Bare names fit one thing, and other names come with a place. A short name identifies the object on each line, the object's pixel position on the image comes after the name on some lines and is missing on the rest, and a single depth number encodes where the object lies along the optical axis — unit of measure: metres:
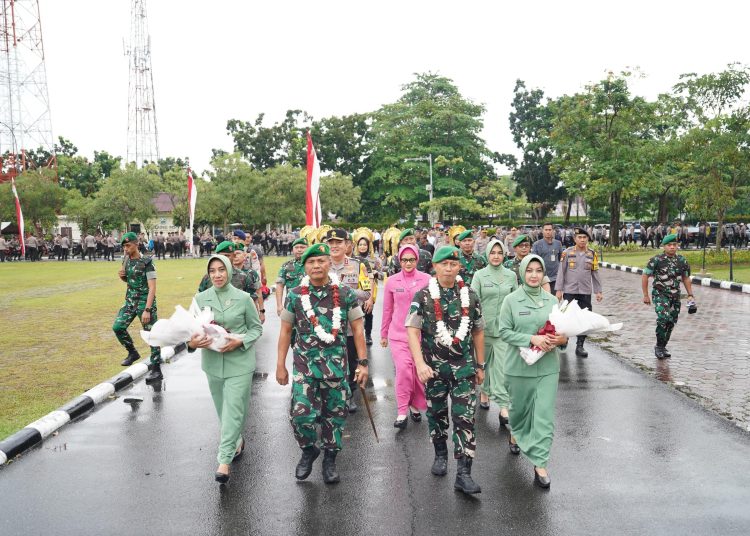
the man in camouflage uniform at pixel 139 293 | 8.82
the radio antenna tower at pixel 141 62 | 52.22
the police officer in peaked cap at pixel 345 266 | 7.94
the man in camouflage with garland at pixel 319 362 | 5.25
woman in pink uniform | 6.71
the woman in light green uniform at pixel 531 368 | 5.28
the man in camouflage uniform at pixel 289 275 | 8.53
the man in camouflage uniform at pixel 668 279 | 9.58
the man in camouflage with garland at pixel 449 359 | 5.11
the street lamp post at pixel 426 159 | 50.57
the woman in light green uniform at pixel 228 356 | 5.41
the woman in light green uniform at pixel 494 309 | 7.00
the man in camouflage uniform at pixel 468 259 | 8.53
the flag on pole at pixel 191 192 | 23.86
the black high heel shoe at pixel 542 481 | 5.19
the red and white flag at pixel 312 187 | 16.66
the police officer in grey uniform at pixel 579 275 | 10.53
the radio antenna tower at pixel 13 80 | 49.19
